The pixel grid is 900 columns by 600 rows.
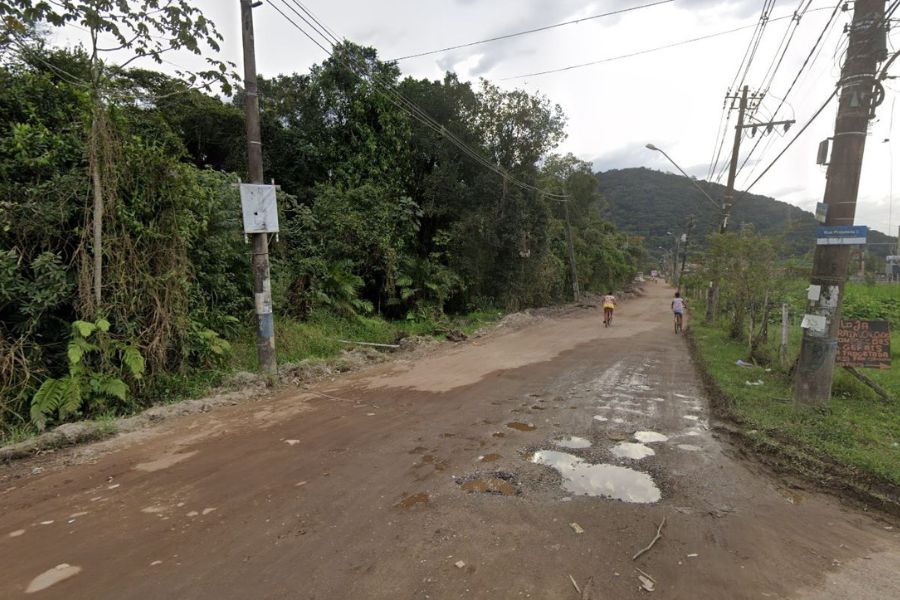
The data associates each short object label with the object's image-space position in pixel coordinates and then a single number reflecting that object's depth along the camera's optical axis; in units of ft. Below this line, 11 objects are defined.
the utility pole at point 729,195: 62.18
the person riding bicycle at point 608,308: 64.44
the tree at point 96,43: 20.98
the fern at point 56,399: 19.04
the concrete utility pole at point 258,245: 27.71
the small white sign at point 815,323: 21.34
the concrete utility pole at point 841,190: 20.45
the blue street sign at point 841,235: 20.30
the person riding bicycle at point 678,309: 60.18
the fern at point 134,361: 21.57
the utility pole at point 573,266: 104.19
